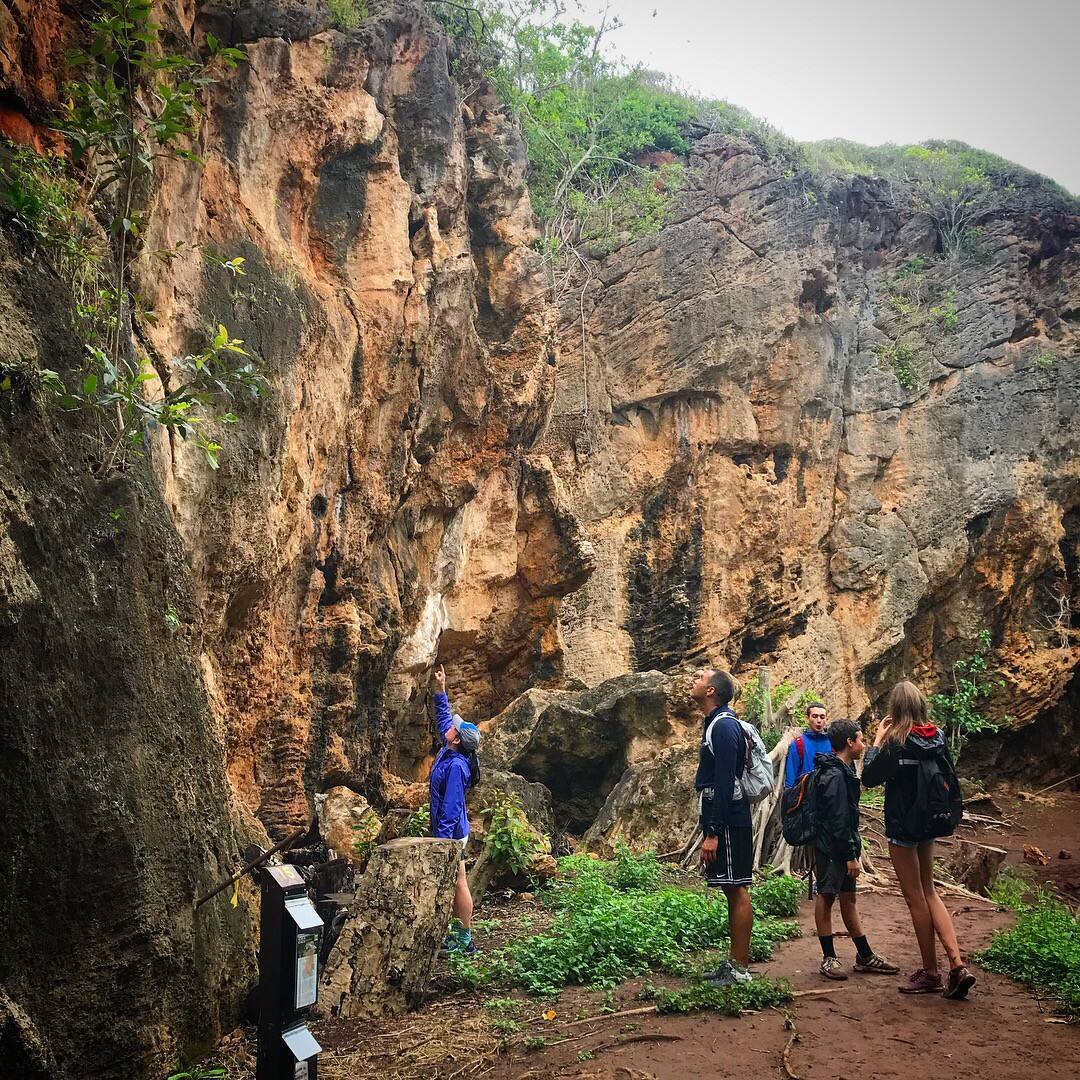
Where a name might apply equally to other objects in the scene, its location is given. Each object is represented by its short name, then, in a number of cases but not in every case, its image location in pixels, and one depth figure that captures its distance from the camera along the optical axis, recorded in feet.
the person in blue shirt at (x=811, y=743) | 23.22
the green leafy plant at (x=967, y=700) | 54.39
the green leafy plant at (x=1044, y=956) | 16.43
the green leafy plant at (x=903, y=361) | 60.13
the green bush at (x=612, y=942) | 18.44
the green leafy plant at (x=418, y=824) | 27.43
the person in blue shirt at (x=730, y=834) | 17.13
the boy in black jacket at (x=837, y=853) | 18.34
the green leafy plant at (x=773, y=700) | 41.98
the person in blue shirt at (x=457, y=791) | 21.13
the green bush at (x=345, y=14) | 29.01
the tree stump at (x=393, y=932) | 16.71
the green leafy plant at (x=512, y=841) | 28.04
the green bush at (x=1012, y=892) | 25.23
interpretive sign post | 10.53
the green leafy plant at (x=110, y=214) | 13.55
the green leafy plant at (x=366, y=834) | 26.73
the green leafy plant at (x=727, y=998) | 15.94
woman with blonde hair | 16.71
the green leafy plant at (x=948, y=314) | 60.70
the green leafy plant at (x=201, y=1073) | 12.48
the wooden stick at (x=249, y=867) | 12.03
